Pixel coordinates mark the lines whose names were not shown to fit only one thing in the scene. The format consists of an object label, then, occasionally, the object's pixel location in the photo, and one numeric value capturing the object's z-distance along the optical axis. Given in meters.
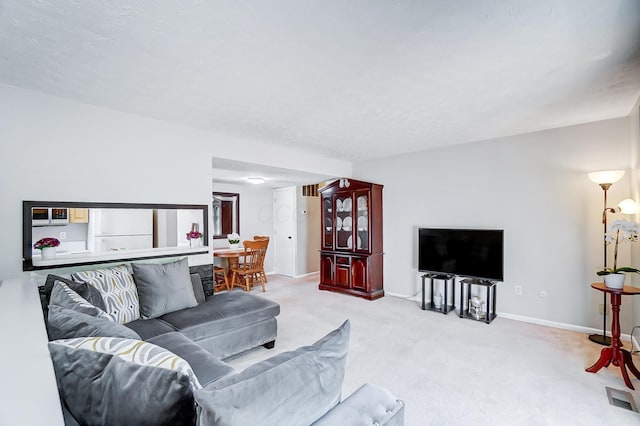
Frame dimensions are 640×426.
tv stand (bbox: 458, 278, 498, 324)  3.89
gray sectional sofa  0.83
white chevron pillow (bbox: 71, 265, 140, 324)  2.46
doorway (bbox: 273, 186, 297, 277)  6.93
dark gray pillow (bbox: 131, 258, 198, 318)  2.68
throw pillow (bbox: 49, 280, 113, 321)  1.71
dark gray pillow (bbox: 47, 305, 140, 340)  1.31
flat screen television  3.90
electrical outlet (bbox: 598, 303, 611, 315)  3.41
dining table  5.28
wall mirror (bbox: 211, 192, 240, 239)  6.30
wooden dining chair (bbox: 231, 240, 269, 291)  5.41
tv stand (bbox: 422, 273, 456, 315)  4.31
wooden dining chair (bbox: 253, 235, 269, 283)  5.75
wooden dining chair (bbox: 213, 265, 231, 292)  5.62
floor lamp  3.10
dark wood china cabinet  5.10
